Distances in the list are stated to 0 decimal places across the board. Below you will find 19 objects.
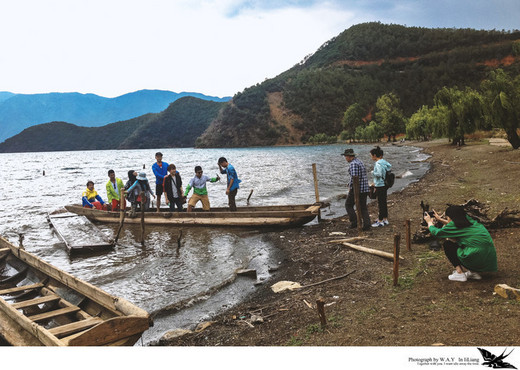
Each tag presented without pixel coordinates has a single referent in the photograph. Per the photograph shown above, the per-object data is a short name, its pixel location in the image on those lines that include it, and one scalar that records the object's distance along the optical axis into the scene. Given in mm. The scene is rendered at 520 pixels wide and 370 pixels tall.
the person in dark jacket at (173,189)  12091
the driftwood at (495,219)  6785
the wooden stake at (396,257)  4855
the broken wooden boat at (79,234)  9930
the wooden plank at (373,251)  6441
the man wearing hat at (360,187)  8445
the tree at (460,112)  31516
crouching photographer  4496
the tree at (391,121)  81000
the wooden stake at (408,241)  6553
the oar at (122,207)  10812
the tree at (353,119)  105625
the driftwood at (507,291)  3971
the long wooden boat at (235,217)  10977
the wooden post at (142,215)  10086
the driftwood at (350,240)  8240
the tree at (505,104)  19922
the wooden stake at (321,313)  4055
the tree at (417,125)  57812
